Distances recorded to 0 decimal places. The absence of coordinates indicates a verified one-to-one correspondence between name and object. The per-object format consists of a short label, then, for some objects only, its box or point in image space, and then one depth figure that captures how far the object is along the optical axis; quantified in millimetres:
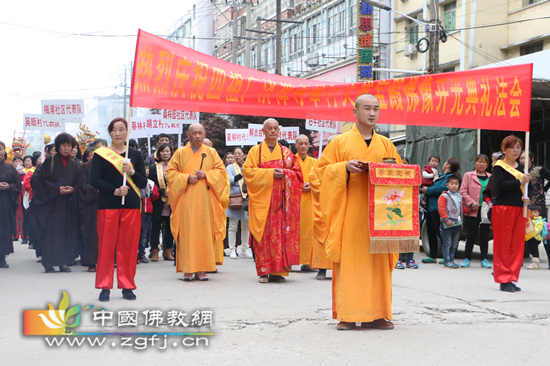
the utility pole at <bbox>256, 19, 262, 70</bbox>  29977
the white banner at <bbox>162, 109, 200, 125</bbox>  13805
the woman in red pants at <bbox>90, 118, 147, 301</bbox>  6180
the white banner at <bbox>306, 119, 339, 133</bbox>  12312
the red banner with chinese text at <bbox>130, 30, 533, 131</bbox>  6672
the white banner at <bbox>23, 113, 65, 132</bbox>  12727
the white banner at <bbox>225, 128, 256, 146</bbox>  15531
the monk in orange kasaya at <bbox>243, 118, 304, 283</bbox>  7957
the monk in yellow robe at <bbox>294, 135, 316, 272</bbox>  8695
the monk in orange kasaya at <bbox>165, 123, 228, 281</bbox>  7984
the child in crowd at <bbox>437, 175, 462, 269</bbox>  9703
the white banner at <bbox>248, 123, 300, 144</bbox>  14322
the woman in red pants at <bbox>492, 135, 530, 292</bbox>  7180
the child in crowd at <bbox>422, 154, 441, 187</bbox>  10586
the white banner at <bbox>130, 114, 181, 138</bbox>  14289
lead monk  4910
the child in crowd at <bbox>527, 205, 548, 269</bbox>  9592
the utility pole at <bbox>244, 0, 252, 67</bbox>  31612
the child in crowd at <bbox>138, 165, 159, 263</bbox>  10055
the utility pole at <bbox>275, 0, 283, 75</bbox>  26681
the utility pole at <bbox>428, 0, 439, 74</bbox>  16938
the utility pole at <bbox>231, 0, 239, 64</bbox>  31586
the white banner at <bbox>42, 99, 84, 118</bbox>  12473
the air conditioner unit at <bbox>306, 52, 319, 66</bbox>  33969
